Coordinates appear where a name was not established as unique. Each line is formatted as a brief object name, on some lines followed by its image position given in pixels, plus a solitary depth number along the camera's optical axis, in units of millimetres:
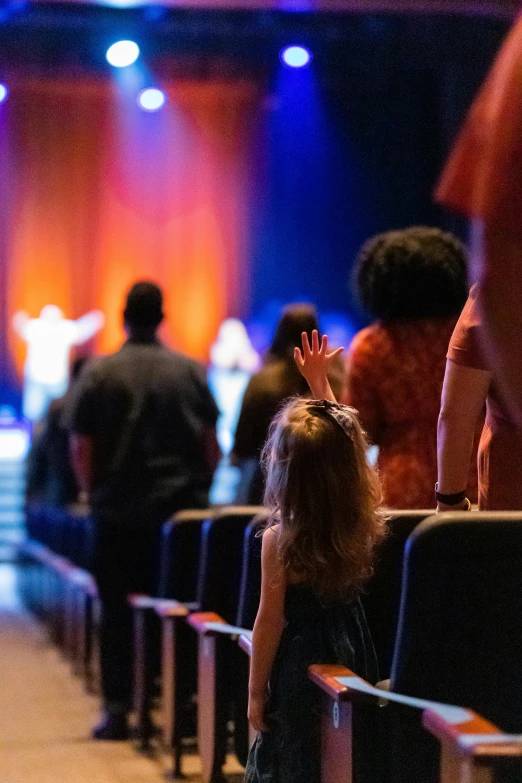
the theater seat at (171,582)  5055
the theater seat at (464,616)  2525
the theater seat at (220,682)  4014
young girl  3045
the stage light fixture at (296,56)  15553
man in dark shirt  5832
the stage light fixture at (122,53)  14516
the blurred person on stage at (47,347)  16204
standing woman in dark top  5580
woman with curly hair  4196
